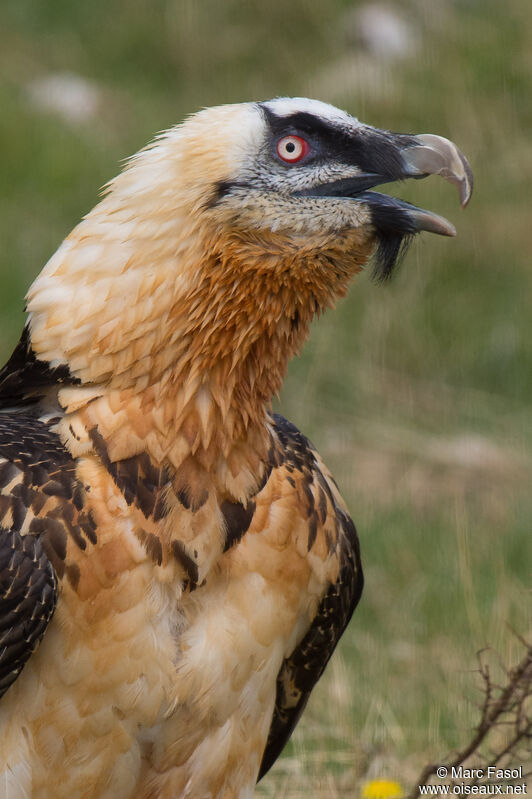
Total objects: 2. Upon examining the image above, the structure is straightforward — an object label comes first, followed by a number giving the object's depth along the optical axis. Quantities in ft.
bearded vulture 23.61
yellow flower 31.99
